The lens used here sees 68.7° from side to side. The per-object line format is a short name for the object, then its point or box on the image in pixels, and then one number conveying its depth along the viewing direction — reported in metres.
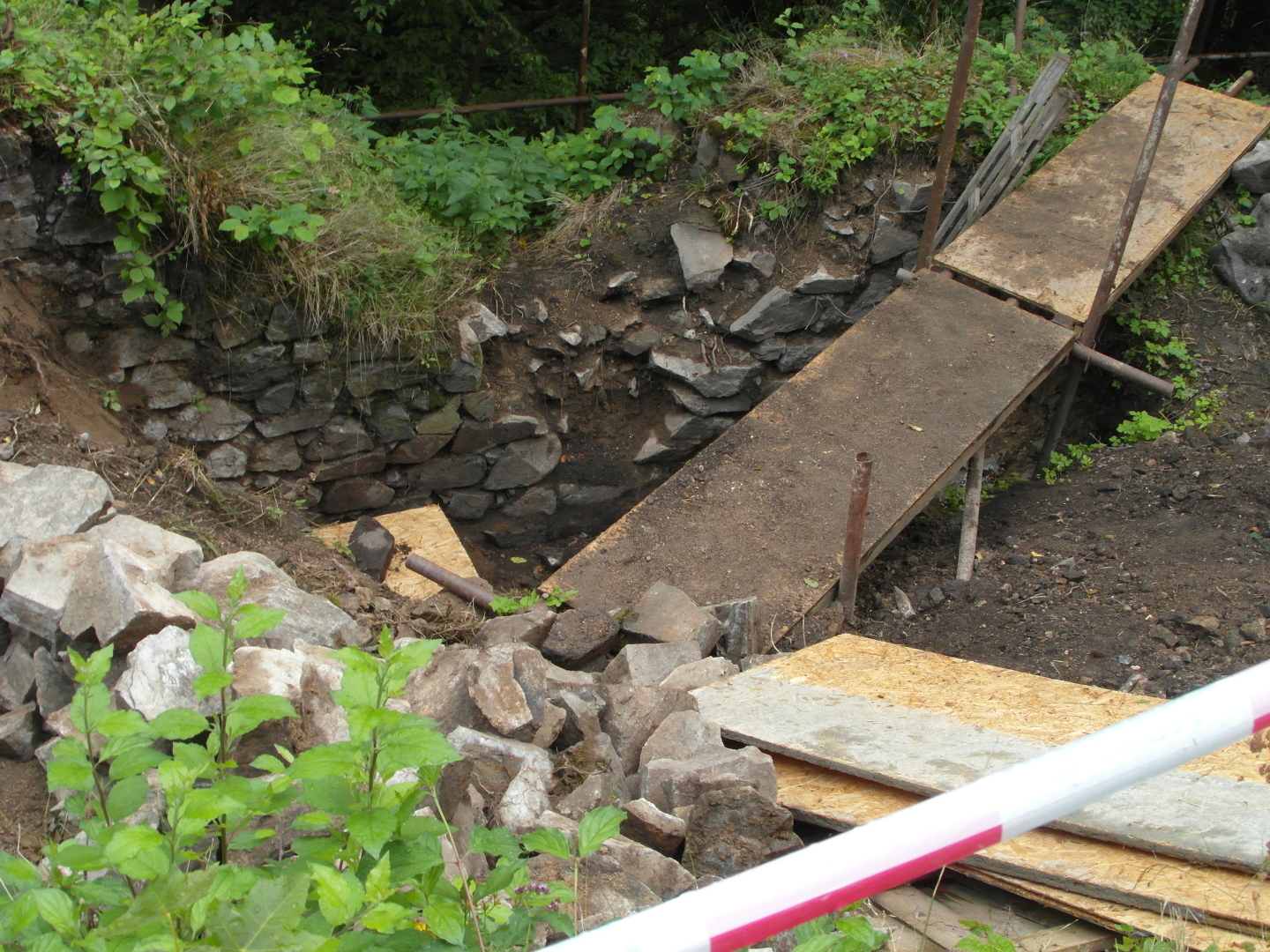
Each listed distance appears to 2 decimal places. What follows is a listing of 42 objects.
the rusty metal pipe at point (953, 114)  4.47
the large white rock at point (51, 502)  2.93
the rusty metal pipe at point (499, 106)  5.35
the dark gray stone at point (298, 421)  4.41
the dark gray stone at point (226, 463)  4.31
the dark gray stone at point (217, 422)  4.26
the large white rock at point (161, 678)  2.06
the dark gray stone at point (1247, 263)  5.13
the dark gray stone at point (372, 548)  4.23
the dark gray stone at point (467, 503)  5.02
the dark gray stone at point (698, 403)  5.29
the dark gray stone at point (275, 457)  4.45
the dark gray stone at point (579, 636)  3.23
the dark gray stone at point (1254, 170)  5.29
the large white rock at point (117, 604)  2.33
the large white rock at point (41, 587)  2.52
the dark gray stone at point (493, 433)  4.88
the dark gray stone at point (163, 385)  4.12
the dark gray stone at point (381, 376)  4.46
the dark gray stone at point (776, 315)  5.25
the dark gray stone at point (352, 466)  4.62
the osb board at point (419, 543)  4.33
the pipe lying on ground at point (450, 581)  3.75
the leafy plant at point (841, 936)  1.39
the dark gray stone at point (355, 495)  4.71
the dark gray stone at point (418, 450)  4.76
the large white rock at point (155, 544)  2.86
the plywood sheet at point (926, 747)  2.11
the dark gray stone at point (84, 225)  3.78
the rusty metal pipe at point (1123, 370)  4.58
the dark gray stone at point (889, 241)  5.37
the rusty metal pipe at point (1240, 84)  5.94
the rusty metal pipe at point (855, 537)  3.26
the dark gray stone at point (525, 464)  5.05
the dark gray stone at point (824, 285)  5.28
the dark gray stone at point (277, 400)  4.35
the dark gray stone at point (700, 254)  5.25
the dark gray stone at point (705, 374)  5.21
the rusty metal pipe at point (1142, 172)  4.00
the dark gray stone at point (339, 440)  4.54
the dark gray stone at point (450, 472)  4.89
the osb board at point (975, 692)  2.58
